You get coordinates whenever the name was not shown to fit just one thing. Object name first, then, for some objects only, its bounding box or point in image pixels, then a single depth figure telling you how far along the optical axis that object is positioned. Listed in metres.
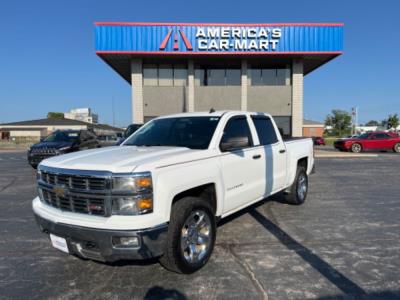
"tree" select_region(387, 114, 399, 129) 85.38
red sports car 21.50
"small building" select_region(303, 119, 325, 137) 64.69
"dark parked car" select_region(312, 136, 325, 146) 37.06
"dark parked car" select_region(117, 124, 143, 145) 13.03
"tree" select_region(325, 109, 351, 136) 96.69
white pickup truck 2.76
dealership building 19.58
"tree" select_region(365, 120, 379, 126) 168.15
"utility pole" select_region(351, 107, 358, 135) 33.69
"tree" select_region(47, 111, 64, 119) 108.69
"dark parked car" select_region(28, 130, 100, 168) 10.82
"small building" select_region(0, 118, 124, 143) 56.25
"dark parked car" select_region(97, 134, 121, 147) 15.89
